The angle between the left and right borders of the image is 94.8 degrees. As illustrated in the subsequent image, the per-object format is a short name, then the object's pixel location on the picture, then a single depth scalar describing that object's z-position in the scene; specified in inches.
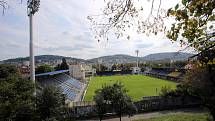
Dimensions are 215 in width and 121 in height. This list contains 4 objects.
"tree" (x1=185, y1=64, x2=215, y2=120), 392.8
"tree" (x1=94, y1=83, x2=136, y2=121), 415.3
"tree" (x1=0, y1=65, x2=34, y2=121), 254.5
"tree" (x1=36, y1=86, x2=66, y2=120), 294.4
